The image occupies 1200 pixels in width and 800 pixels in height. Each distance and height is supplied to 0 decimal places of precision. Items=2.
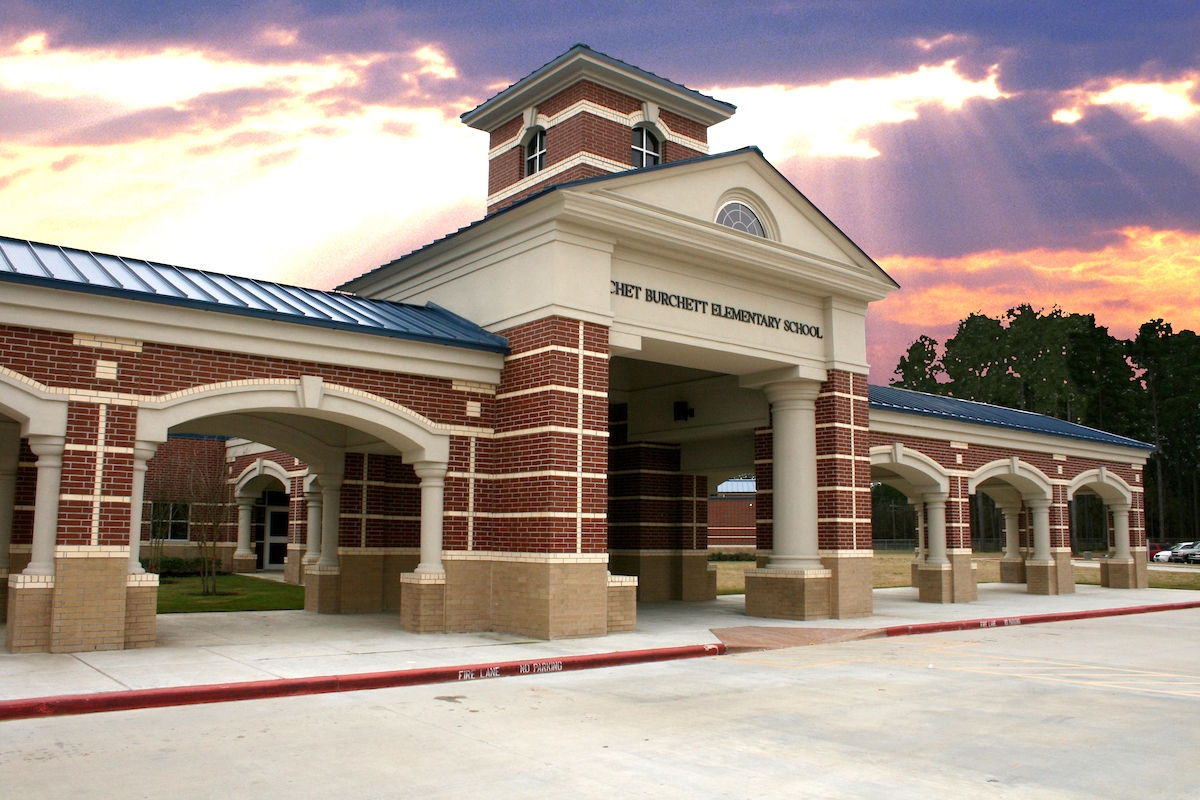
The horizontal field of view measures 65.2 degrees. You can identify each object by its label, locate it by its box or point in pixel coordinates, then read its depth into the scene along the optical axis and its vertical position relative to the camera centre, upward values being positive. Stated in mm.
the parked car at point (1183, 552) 58031 -2325
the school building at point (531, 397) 12203 +1900
